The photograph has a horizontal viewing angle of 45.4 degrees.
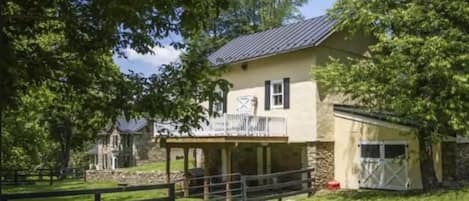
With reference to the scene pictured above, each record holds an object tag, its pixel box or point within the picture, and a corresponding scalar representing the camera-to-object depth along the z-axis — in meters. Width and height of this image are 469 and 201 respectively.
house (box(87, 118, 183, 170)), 49.38
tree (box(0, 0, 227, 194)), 4.88
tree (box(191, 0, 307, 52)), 38.28
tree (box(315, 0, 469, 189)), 15.82
